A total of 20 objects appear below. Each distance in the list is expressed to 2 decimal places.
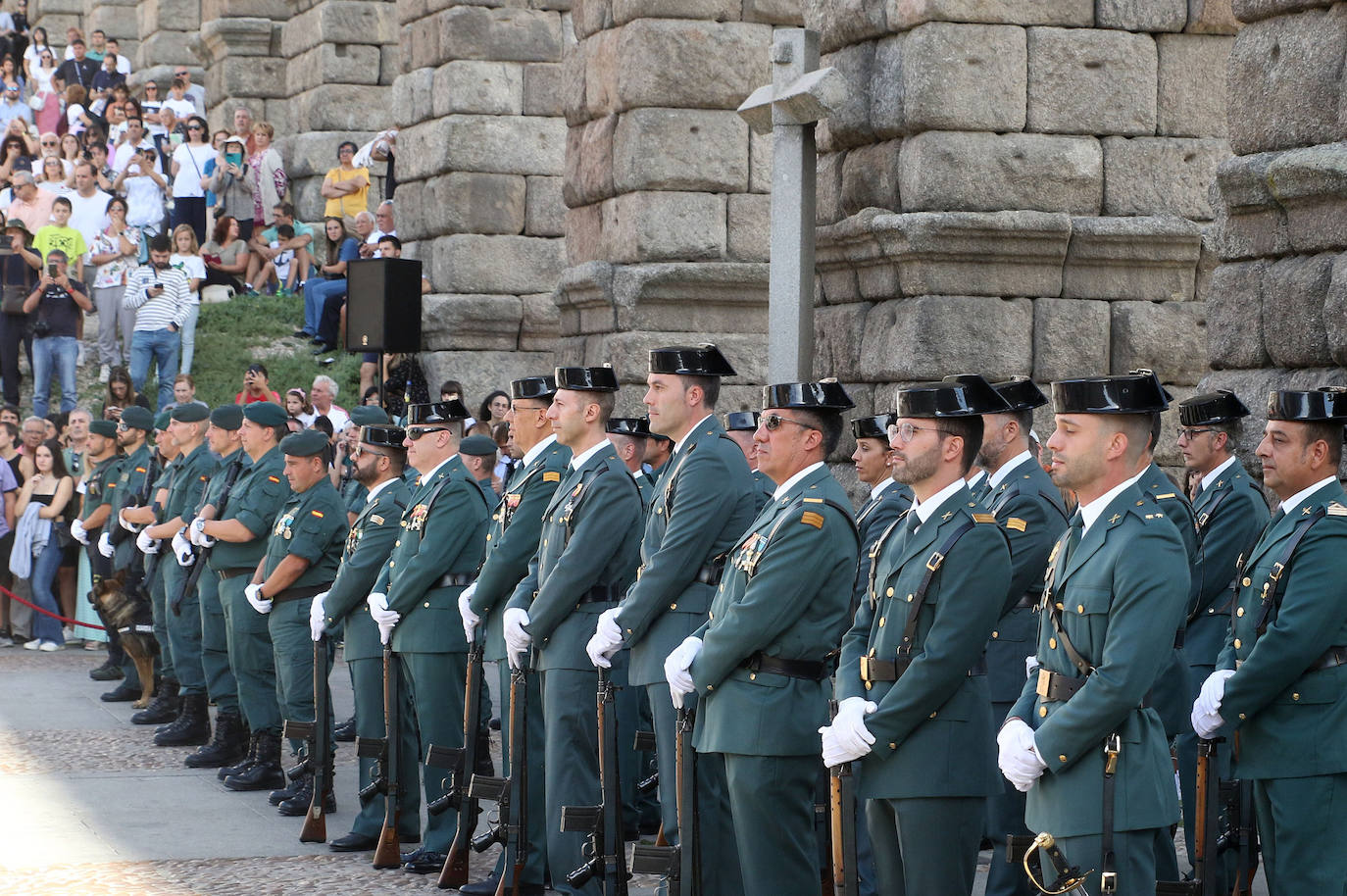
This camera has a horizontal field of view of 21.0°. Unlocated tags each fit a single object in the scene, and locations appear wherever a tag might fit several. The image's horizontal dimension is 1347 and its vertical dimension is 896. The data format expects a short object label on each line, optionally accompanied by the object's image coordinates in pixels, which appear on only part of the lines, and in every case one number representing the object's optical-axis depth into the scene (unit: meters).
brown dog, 22.12
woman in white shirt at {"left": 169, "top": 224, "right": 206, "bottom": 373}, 32.46
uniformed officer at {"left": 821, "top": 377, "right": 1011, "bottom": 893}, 9.16
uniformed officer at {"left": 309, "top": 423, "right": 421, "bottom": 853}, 14.62
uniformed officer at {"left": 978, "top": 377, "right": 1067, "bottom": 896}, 11.57
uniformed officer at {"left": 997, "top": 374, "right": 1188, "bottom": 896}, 8.20
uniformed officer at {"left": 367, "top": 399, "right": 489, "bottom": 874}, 14.12
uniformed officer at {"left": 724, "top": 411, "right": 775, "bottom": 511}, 16.03
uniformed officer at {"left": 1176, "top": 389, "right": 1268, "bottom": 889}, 11.93
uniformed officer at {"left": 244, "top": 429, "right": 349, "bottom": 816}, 16.22
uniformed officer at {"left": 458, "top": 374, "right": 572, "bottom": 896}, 13.02
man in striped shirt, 31.73
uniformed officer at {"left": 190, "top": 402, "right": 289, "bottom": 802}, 17.16
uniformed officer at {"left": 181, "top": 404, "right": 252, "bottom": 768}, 18.25
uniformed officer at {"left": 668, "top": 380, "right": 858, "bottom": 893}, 10.07
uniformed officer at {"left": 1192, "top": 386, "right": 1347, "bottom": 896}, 9.32
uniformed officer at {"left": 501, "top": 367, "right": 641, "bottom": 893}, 12.21
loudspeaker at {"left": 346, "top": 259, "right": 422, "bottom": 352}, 26.60
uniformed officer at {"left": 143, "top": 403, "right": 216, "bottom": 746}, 19.62
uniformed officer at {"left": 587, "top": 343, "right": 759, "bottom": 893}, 11.16
